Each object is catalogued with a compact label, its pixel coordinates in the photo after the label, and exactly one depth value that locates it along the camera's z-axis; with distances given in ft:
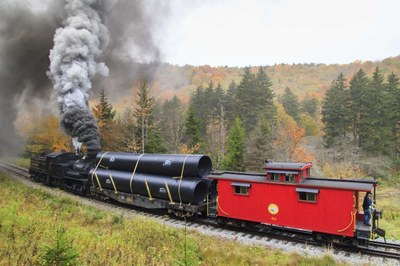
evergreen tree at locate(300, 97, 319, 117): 242.37
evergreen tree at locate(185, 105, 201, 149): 132.16
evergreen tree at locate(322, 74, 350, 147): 148.56
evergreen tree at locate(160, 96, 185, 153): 133.13
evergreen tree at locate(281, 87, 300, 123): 205.46
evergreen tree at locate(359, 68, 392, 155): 137.59
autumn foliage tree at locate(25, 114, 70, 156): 125.49
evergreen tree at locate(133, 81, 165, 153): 115.55
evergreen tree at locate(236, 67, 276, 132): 160.86
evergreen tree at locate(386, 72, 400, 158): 140.15
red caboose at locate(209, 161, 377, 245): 38.88
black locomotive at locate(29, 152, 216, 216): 52.44
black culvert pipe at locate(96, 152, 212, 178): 52.85
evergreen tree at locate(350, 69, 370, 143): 145.18
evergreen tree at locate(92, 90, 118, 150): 123.24
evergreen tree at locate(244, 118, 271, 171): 111.96
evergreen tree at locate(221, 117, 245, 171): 114.11
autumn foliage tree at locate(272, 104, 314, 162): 109.81
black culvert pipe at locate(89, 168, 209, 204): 51.39
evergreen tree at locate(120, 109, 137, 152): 113.80
